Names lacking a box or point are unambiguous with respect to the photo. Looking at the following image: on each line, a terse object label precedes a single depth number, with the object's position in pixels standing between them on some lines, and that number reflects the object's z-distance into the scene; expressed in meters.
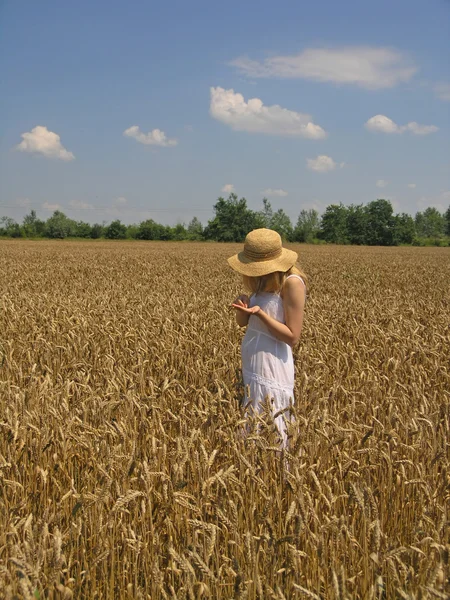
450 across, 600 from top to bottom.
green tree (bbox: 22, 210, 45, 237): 88.38
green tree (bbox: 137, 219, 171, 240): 85.24
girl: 3.57
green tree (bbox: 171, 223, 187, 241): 87.57
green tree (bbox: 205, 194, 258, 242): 87.81
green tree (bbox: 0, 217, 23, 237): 84.56
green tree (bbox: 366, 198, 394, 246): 92.50
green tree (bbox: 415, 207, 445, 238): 161.00
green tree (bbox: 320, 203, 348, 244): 96.56
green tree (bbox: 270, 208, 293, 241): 128.20
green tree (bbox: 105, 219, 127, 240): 89.00
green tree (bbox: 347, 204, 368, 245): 93.78
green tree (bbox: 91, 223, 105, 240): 87.94
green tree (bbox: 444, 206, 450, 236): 122.62
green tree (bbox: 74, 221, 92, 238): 89.97
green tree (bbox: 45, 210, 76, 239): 87.25
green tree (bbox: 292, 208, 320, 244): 86.94
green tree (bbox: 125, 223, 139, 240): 88.26
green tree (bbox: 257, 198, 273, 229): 121.06
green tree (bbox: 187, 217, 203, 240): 89.00
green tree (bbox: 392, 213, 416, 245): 91.06
